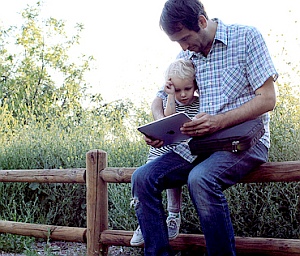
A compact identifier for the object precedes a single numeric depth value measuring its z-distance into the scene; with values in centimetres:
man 275
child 301
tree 1484
